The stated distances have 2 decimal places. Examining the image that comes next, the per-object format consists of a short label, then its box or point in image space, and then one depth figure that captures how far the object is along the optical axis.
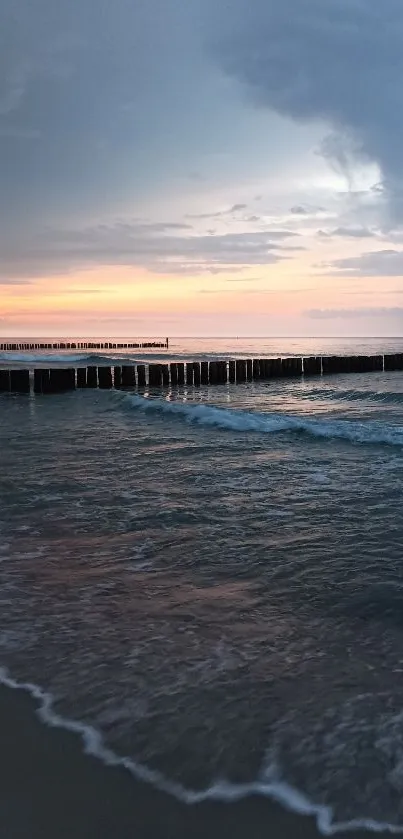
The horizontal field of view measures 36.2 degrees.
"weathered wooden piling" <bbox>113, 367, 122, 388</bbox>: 29.98
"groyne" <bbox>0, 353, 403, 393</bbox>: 26.75
